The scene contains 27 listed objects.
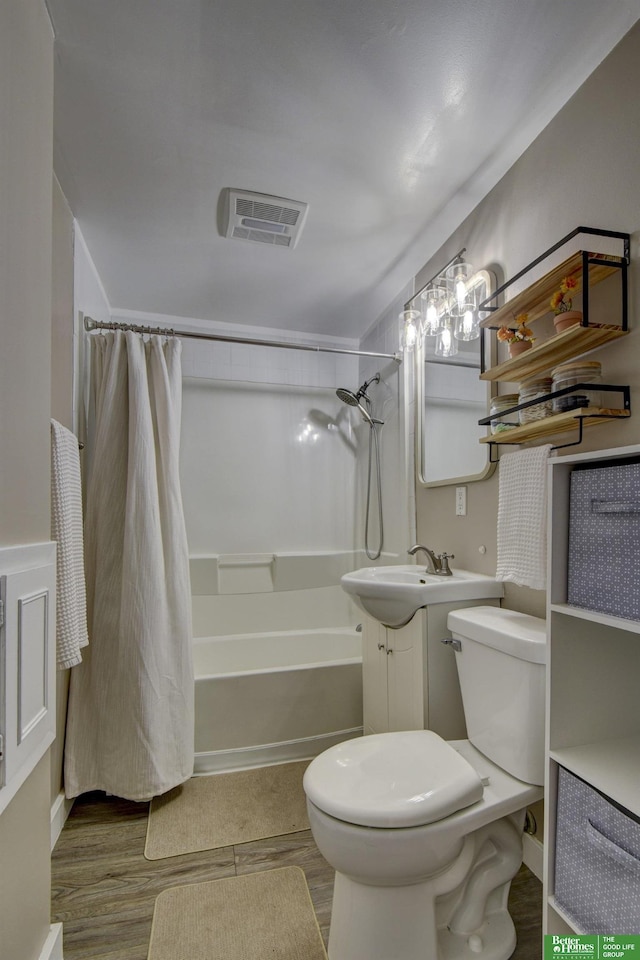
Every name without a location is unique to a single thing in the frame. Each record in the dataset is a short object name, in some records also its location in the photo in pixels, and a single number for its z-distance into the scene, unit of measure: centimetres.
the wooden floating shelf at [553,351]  125
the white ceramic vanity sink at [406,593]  165
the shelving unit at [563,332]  124
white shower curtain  193
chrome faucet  193
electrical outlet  198
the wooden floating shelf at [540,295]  128
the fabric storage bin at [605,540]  94
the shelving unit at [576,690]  108
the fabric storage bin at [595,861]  89
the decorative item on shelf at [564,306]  132
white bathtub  220
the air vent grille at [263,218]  191
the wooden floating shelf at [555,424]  124
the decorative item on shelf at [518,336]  154
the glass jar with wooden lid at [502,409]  159
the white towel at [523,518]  139
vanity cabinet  165
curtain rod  213
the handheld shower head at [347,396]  312
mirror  187
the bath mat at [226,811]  174
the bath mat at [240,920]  128
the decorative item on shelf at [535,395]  143
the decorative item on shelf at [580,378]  128
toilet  111
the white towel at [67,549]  143
